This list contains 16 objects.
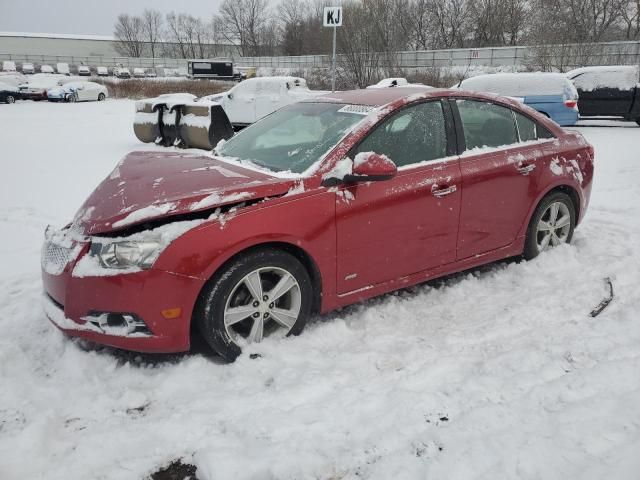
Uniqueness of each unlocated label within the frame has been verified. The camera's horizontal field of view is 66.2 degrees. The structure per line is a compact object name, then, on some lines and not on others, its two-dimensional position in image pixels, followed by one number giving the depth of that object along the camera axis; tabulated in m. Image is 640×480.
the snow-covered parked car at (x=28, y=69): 54.50
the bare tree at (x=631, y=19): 43.75
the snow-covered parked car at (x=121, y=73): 55.73
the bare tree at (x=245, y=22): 92.44
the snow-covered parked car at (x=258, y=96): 14.39
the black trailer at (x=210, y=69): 55.22
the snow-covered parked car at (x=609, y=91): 13.98
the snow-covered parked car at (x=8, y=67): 52.38
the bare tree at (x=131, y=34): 95.53
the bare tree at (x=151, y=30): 100.84
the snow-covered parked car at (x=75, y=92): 27.61
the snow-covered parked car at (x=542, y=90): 12.12
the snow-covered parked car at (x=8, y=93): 25.88
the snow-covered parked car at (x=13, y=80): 28.33
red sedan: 2.68
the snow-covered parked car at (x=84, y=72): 55.31
